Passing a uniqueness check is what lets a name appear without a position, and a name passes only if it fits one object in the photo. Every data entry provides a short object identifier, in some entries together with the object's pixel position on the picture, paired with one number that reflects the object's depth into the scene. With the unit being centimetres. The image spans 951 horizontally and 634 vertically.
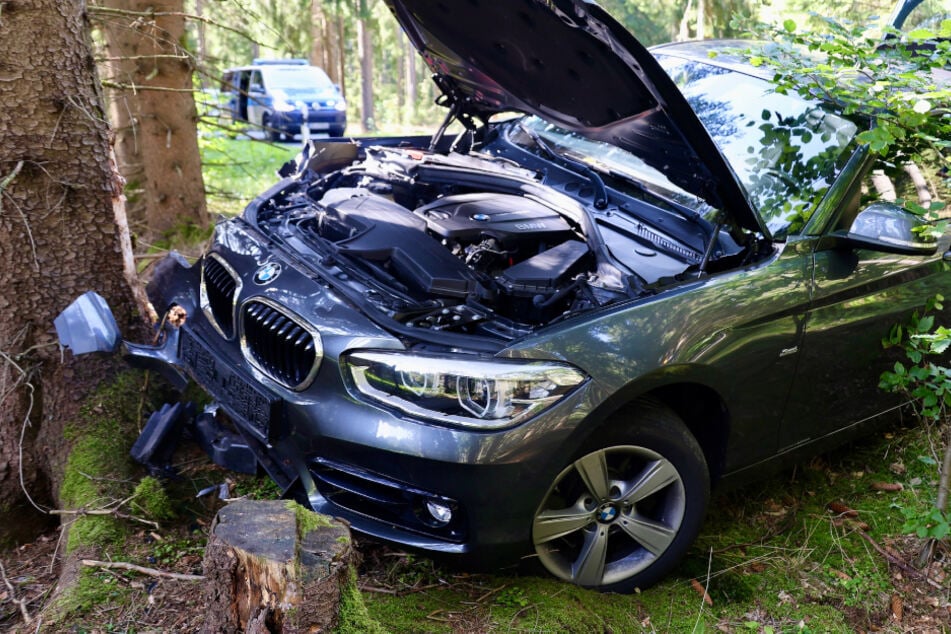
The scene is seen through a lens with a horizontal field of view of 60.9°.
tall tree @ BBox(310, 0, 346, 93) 2011
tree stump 195
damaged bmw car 246
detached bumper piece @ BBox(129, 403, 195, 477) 331
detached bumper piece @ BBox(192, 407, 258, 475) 306
